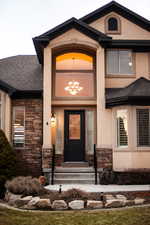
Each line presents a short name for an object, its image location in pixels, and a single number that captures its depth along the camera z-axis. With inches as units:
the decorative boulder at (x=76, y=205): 340.5
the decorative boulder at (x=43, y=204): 344.5
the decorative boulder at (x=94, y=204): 341.1
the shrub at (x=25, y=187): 395.6
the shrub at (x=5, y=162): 451.5
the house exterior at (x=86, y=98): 504.1
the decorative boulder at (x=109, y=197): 370.0
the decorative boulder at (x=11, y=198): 375.6
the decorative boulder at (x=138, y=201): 347.3
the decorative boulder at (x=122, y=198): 344.3
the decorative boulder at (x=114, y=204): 340.5
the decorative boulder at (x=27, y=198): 365.7
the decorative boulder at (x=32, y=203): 345.7
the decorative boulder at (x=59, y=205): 342.3
